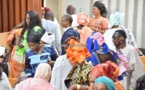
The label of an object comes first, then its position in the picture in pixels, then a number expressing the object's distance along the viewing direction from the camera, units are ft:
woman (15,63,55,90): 19.19
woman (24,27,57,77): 26.00
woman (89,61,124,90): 17.99
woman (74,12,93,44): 33.26
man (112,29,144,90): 25.83
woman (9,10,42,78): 30.10
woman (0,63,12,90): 22.45
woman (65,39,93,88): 20.14
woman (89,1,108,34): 35.71
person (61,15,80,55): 26.72
